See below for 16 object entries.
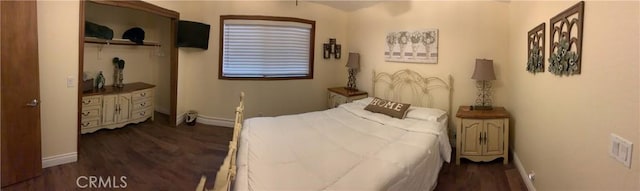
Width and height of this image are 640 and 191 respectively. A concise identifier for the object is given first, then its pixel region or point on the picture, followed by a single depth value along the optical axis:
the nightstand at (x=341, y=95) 4.79
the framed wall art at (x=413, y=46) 4.19
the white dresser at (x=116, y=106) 4.24
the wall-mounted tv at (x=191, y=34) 4.64
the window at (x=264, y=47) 4.95
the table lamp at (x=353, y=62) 4.97
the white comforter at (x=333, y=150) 1.83
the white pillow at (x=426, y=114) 3.51
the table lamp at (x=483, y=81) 3.67
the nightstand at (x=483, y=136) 3.47
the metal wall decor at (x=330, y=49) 5.32
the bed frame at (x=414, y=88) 4.18
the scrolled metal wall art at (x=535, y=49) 2.48
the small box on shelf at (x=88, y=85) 4.33
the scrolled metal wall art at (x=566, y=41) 1.73
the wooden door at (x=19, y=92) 2.58
